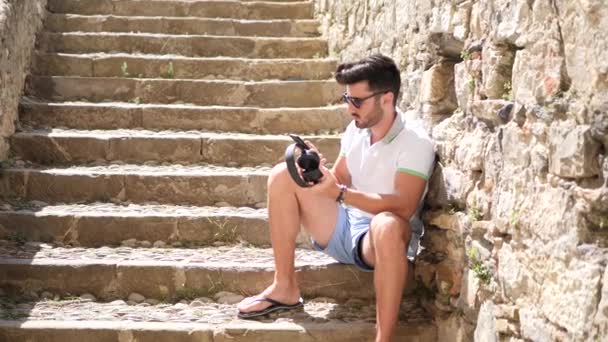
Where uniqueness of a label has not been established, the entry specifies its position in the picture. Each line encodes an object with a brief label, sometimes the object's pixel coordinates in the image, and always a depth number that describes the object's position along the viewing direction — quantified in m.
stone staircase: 3.41
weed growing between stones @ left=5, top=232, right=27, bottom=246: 3.93
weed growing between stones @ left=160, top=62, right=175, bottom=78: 5.52
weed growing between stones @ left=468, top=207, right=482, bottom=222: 2.87
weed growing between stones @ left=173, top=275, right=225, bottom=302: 3.61
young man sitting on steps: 3.00
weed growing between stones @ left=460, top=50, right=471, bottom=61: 3.03
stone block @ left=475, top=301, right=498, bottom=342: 2.67
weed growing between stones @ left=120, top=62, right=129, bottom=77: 5.49
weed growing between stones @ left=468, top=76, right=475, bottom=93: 3.00
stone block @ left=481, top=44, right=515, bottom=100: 2.67
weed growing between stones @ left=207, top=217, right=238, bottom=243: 4.02
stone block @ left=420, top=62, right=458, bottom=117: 3.38
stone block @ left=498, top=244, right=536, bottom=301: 2.40
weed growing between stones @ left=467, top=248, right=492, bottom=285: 2.79
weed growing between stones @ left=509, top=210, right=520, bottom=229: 2.50
